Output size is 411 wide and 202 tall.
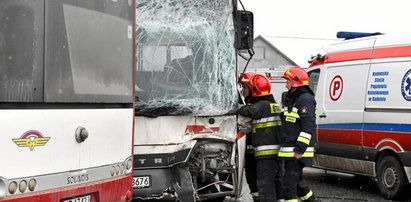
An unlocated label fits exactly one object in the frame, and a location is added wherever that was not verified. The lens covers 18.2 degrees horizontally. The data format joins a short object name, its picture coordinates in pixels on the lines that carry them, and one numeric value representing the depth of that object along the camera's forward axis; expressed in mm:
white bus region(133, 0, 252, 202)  14330
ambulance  18886
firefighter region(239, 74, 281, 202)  16280
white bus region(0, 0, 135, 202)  9497
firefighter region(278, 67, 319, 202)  15687
